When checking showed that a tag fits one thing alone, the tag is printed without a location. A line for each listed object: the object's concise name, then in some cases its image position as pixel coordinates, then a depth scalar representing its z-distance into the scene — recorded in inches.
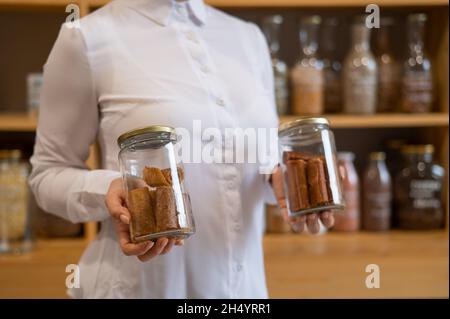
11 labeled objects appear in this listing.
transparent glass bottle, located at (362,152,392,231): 50.0
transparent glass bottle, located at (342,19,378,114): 48.5
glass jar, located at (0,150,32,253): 44.6
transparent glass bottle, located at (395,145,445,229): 49.4
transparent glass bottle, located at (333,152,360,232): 49.2
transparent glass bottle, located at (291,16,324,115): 48.3
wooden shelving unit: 45.1
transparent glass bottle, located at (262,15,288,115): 47.4
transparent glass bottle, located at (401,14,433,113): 49.1
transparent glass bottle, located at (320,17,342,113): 49.9
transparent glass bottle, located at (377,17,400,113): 49.9
